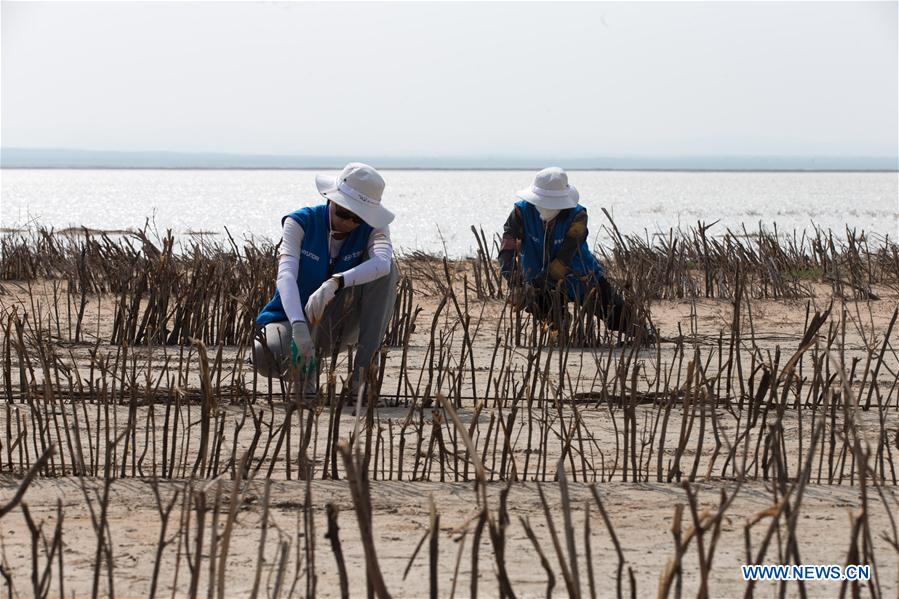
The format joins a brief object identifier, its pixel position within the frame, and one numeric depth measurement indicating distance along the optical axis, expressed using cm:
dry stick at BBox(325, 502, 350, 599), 764
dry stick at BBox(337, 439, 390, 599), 719
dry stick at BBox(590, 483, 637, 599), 789
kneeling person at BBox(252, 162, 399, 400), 1356
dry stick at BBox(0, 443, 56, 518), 724
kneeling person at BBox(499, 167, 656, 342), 1529
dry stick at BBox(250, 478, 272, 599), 805
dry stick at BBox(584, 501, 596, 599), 772
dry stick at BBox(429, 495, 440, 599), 762
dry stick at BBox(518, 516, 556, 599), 791
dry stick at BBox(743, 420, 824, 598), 763
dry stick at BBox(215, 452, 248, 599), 770
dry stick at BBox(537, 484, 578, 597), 778
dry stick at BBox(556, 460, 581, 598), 723
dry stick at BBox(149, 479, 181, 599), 862
